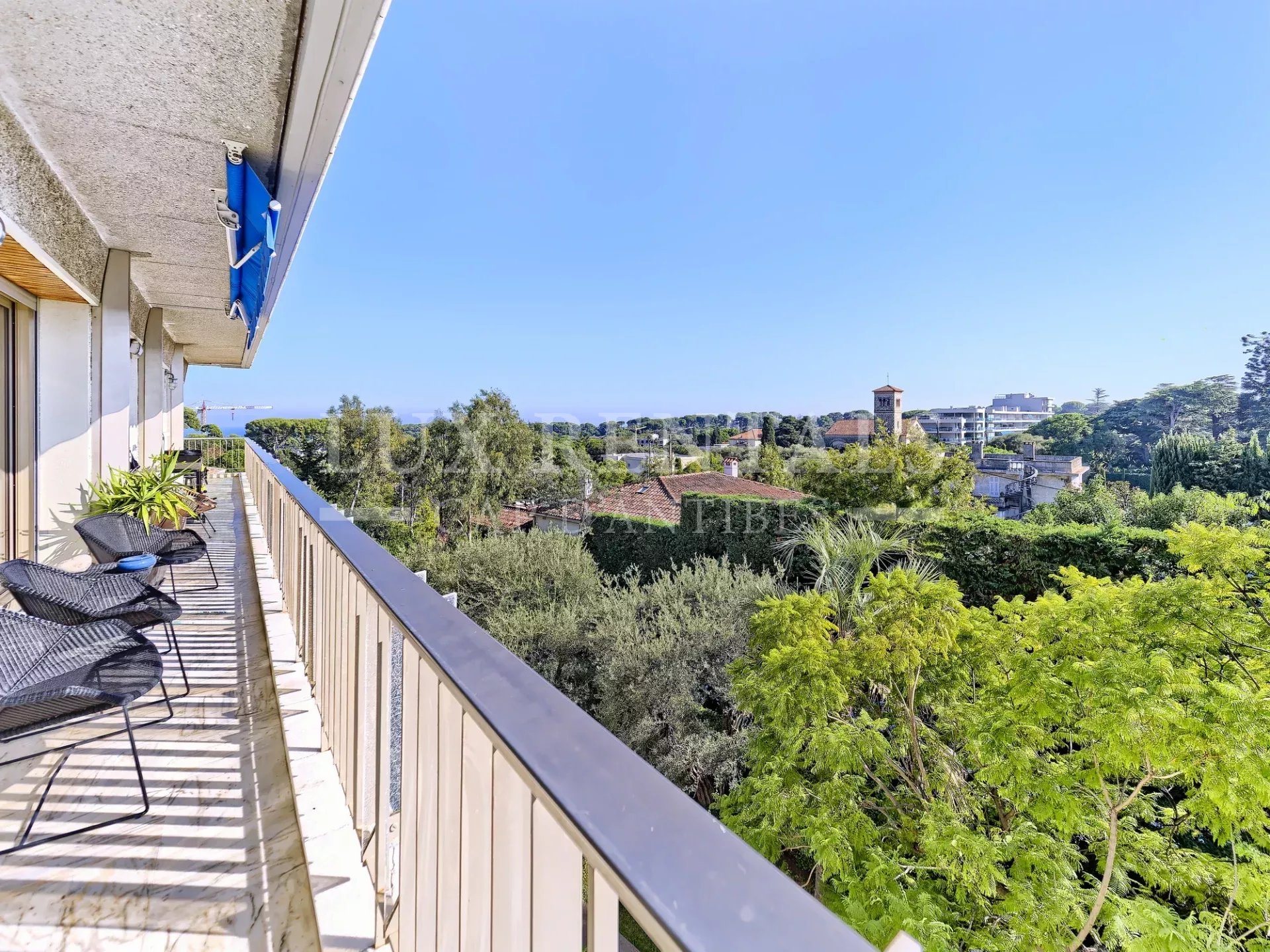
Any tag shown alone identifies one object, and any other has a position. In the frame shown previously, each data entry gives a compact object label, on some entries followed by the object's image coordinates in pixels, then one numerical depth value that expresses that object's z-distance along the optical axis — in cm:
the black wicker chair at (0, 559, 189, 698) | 237
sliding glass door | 376
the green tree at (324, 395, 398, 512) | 1803
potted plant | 410
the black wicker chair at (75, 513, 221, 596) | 333
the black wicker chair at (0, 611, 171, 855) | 155
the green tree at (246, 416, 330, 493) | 1892
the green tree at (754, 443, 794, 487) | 2158
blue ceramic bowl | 299
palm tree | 740
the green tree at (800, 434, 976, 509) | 1133
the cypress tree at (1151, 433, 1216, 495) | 1872
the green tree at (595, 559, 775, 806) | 615
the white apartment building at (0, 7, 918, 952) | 49
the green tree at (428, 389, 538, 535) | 1789
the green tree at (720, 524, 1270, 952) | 271
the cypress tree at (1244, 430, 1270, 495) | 1700
